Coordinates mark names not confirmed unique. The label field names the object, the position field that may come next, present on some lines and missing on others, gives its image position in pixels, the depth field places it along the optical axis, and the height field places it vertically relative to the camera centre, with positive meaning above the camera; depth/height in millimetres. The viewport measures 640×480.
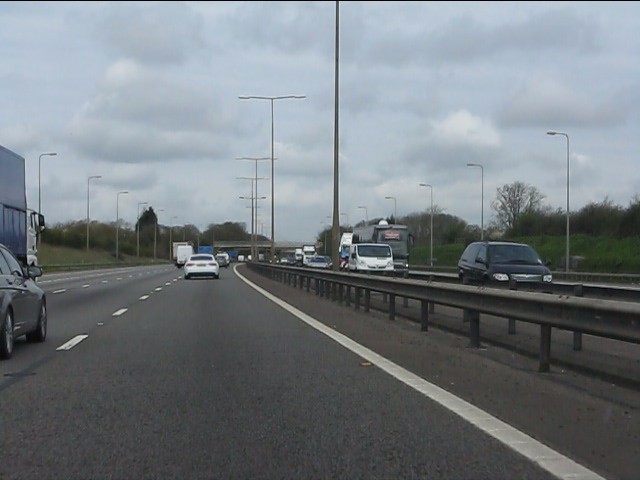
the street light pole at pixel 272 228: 61241 +420
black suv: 22438 -720
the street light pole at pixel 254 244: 90000 -1003
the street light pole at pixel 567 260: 45881 -1214
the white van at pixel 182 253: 99450 -2151
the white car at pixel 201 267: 49594 -1790
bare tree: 67375 +2426
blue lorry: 25281 +829
